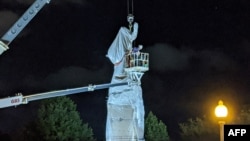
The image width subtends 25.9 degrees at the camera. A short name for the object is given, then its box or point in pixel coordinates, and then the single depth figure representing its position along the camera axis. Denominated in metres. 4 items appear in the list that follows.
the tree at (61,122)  64.38
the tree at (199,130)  77.39
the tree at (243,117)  72.74
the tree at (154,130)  76.31
